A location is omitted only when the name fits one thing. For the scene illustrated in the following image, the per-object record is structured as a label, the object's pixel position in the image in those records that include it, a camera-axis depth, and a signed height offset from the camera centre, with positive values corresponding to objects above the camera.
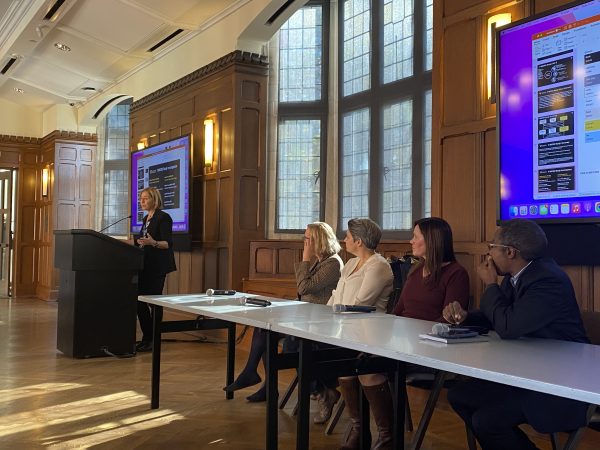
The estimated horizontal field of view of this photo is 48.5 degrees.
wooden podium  5.34 -0.45
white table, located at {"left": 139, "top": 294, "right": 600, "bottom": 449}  1.60 -0.32
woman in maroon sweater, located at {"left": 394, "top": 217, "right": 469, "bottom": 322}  3.05 -0.16
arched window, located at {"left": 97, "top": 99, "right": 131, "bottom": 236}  11.42 +1.27
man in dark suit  1.96 -0.26
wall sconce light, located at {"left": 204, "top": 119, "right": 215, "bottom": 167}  6.89 +1.02
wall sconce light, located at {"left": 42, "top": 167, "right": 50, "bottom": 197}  11.61 +1.00
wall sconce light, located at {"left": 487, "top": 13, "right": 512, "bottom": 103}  3.54 +1.04
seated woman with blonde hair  3.91 -0.21
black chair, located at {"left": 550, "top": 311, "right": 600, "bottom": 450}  2.01 -0.52
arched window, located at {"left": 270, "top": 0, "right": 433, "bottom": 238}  5.96 +1.24
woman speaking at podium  5.85 -0.15
